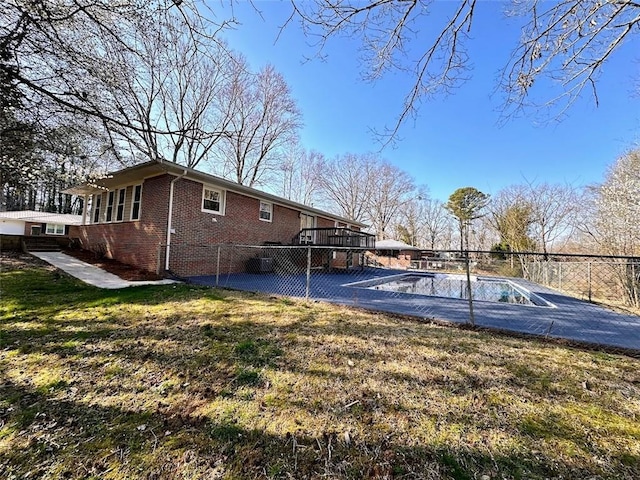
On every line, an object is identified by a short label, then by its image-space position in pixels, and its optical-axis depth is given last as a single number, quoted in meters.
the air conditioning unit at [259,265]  10.64
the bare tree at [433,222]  32.60
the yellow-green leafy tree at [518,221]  16.19
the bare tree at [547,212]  16.05
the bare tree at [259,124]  18.02
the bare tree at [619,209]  7.10
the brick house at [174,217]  8.37
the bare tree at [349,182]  28.19
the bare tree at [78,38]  3.49
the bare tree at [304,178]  26.17
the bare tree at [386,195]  28.47
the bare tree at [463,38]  3.06
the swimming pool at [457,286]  7.91
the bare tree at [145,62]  3.87
